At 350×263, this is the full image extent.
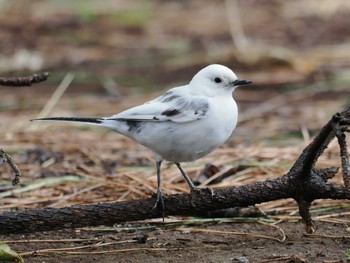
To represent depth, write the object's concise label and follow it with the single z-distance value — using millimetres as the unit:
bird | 7223
